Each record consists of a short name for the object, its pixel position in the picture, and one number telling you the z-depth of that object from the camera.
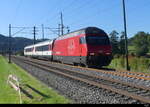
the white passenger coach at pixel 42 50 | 37.31
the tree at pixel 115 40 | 72.26
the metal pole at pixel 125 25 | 21.94
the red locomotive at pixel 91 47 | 21.28
